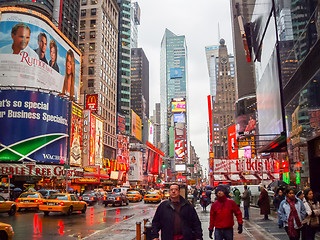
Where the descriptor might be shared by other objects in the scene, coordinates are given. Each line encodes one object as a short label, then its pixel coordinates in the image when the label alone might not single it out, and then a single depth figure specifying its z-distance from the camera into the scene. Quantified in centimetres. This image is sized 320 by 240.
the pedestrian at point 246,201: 1808
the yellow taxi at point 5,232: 870
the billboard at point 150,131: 14788
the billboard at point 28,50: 4797
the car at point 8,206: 1903
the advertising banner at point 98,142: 6200
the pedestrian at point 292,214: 776
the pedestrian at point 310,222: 787
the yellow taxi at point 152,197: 3800
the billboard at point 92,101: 6575
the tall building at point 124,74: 11688
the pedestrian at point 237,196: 2090
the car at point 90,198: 3539
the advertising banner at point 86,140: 5762
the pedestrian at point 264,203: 1677
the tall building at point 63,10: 7281
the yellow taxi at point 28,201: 2340
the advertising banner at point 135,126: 11236
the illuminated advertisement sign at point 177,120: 19762
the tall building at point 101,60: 7862
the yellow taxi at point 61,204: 1969
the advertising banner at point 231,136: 10532
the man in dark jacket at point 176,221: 545
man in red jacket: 720
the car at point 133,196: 4194
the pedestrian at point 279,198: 1627
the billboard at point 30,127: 4531
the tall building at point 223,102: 16725
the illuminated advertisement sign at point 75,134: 5367
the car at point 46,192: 2911
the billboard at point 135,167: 10444
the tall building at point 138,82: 18700
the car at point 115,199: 3192
